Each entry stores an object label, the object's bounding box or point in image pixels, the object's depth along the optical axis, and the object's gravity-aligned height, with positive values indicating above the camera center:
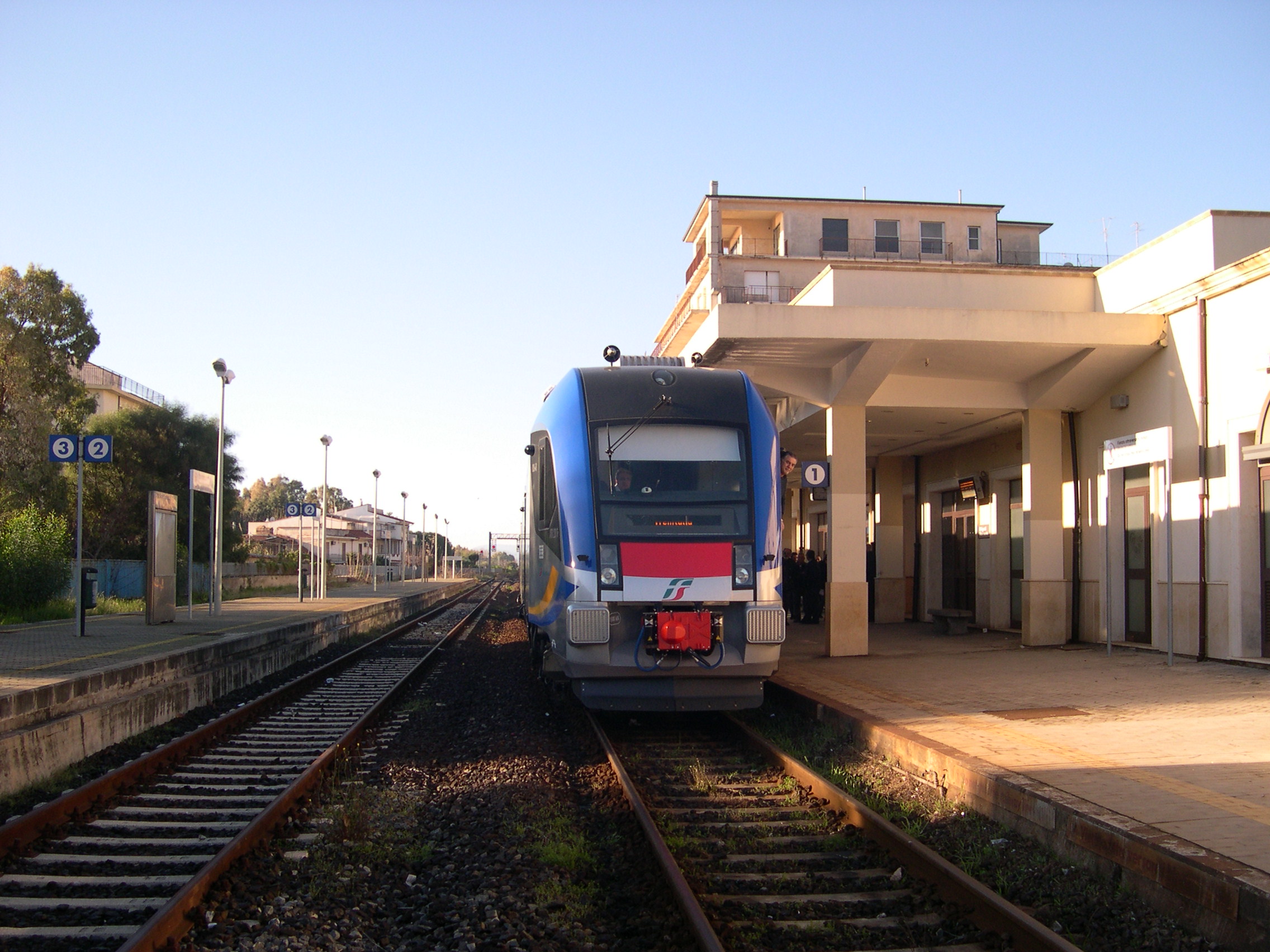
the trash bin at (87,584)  14.76 -0.90
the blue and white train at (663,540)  8.57 -0.12
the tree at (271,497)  134.75 +4.10
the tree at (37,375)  33.44 +5.40
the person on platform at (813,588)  20.84 -1.30
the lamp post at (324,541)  32.56 -0.50
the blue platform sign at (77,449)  14.65 +1.14
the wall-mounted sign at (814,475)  13.18 +0.67
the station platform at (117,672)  7.75 -1.66
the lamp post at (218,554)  21.31 -0.61
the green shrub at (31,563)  18.52 -0.71
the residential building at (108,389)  60.44 +8.37
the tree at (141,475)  41.03 +2.18
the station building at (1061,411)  11.69 +1.72
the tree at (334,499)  141.38 +4.02
